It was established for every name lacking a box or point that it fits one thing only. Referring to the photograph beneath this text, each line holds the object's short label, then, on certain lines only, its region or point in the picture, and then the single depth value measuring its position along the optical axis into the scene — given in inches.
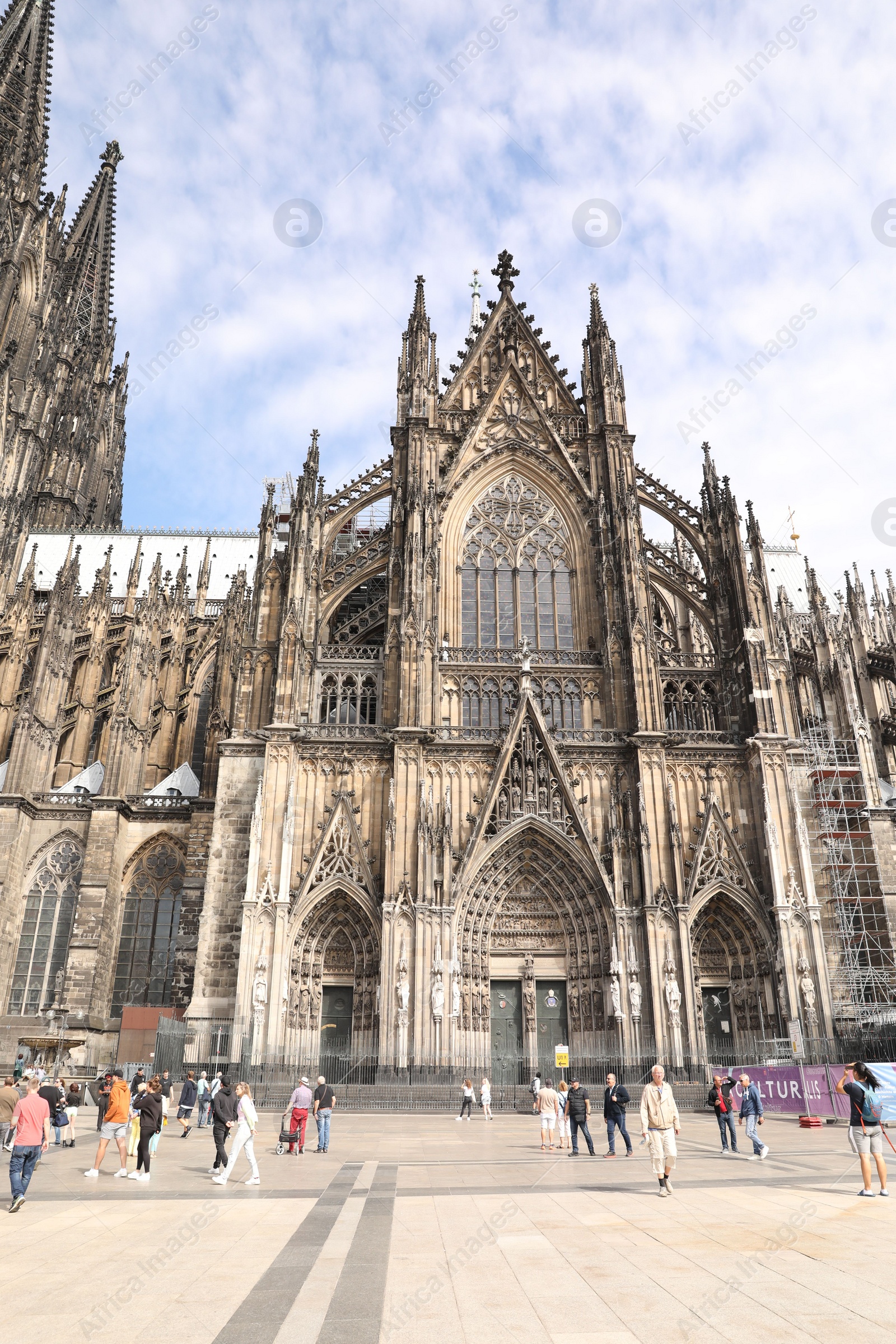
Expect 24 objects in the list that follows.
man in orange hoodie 489.1
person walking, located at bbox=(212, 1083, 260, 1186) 450.0
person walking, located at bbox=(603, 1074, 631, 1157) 581.6
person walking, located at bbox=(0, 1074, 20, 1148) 467.2
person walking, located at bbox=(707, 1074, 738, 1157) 562.3
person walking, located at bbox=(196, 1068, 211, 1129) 842.2
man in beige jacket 411.2
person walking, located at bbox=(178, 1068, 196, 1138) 783.1
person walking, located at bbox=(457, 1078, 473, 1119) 829.2
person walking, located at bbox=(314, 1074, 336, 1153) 588.7
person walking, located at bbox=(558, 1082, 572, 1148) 624.1
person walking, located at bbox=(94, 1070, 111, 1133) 530.1
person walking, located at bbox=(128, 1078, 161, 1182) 470.3
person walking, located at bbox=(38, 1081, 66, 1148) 593.3
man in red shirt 381.1
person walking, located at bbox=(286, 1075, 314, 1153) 575.8
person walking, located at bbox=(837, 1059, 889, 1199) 408.8
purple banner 778.2
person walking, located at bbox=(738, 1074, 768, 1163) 549.6
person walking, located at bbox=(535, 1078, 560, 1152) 607.5
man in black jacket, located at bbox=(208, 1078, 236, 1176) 467.2
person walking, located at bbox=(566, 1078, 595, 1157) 591.2
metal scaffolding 1139.9
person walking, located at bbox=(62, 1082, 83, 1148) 693.1
